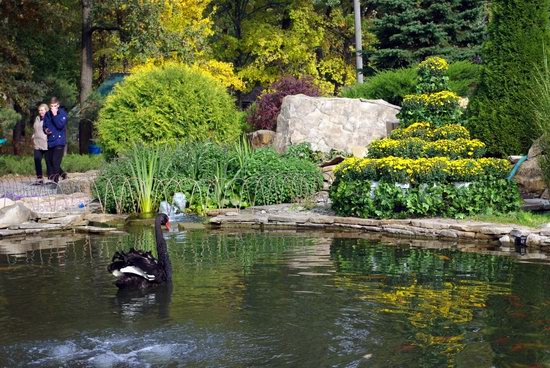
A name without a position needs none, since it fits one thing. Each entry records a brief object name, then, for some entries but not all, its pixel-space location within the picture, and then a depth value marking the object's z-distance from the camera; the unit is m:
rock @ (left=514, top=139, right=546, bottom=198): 14.78
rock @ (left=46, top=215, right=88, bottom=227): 14.20
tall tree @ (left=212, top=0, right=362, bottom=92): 35.03
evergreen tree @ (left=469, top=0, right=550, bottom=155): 15.94
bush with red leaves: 22.30
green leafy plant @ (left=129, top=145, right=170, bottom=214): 15.42
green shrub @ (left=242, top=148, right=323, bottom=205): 15.97
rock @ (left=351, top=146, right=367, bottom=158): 18.38
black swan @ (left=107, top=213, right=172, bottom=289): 8.97
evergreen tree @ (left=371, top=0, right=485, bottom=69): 24.34
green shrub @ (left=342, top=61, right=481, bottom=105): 20.55
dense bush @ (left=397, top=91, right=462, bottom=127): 14.66
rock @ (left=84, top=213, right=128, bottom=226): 14.62
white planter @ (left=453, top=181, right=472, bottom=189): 13.26
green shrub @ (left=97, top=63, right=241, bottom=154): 18.72
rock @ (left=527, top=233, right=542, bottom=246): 11.51
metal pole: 25.22
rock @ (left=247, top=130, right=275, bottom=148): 20.70
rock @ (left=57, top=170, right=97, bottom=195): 17.95
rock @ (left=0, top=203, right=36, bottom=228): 13.86
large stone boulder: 19.91
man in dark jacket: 19.23
